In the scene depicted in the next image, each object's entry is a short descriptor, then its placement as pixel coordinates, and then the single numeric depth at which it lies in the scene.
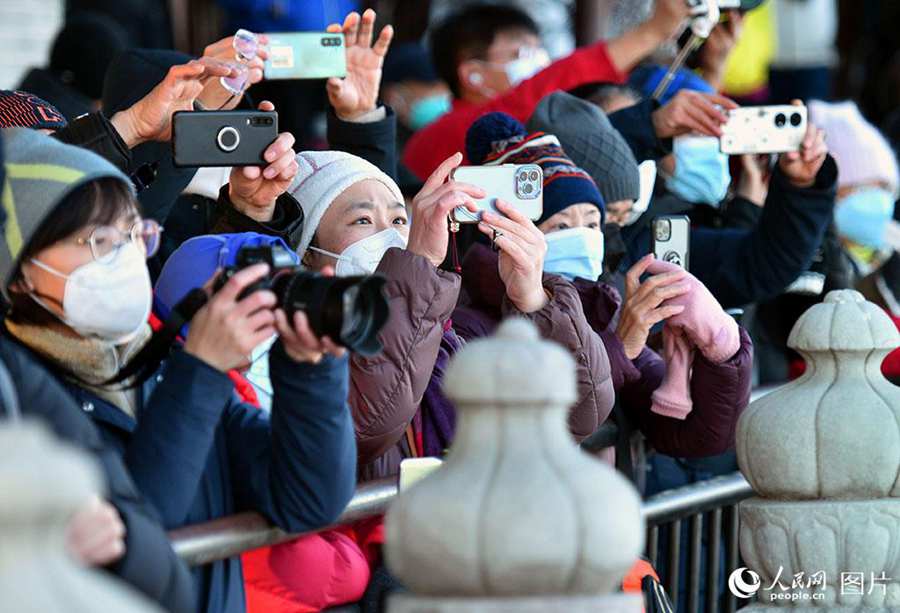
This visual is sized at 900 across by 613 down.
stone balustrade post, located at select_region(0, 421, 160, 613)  3.95
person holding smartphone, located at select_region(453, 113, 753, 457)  9.73
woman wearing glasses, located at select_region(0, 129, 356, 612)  6.64
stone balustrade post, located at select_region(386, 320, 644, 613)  5.25
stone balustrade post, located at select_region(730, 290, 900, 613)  8.00
